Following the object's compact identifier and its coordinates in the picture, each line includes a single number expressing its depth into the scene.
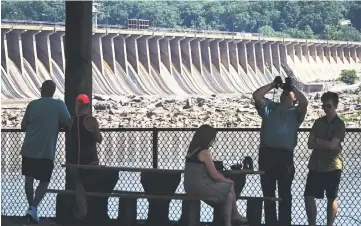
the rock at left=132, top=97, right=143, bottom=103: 82.44
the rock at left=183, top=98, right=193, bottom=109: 80.14
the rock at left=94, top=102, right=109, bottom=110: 72.94
